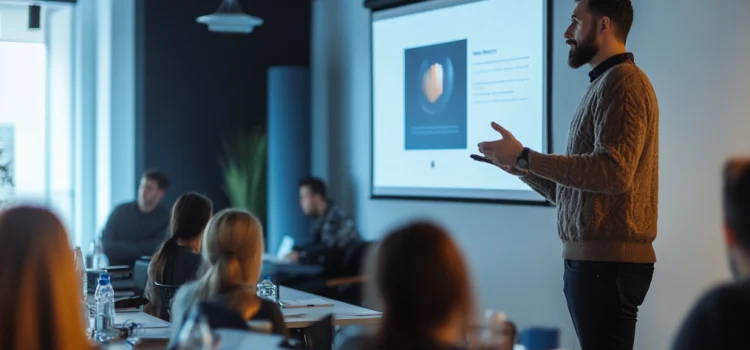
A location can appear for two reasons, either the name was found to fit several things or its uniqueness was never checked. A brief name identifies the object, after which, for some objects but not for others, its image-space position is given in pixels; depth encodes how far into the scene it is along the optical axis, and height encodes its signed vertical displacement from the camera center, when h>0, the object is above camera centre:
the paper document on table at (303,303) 4.59 -0.73
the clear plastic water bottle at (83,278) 4.48 -0.63
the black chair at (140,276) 5.36 -0.70
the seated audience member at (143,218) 7.41 -0.52
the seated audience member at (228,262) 3.15 -0.37
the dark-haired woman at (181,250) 4.50 -0.47
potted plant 8.46 -0.16
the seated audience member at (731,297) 2.00 -0.30
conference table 3.74 -0.73
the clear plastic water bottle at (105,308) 3.89 -0.64
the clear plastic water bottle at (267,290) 4.61 -0.66
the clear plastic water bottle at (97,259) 6.00 -0.68
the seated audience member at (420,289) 1.85 -0.26
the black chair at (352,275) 7.16 -0.93
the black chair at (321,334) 3.31 -0.64
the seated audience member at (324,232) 7.39 -0.63
